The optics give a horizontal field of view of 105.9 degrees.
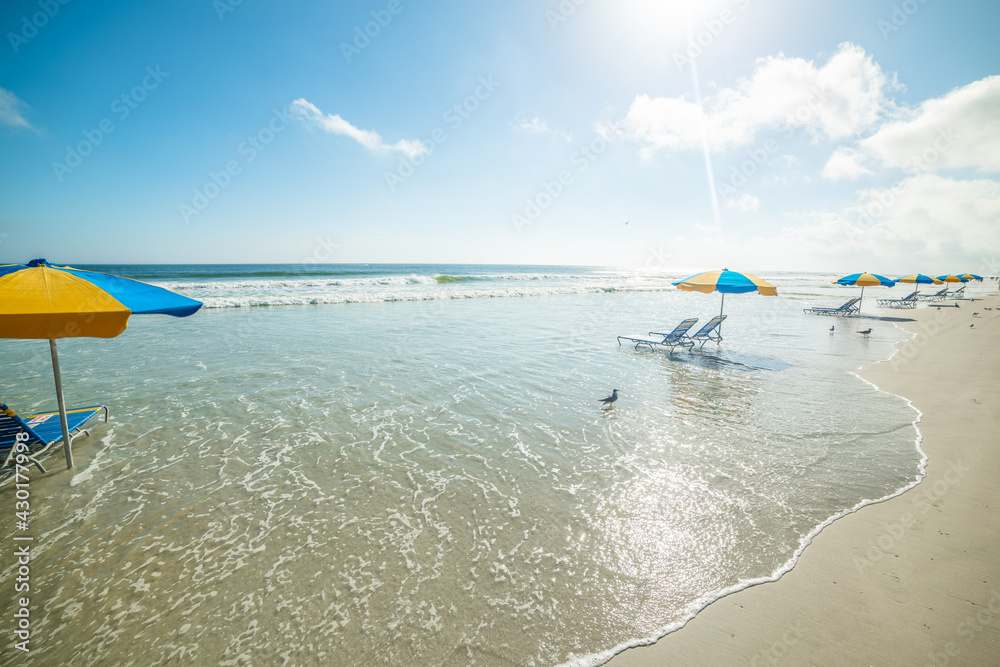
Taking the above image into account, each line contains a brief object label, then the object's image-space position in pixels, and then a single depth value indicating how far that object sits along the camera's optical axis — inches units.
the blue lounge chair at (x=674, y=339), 465.1
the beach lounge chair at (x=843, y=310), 827.4
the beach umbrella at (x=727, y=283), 446.0
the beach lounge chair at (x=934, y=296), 1306.3
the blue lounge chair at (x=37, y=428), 183.2
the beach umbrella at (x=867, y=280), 756.0
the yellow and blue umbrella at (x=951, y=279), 984.4
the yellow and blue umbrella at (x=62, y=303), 138.9
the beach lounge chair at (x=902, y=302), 1032.8
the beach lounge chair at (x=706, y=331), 487.5
